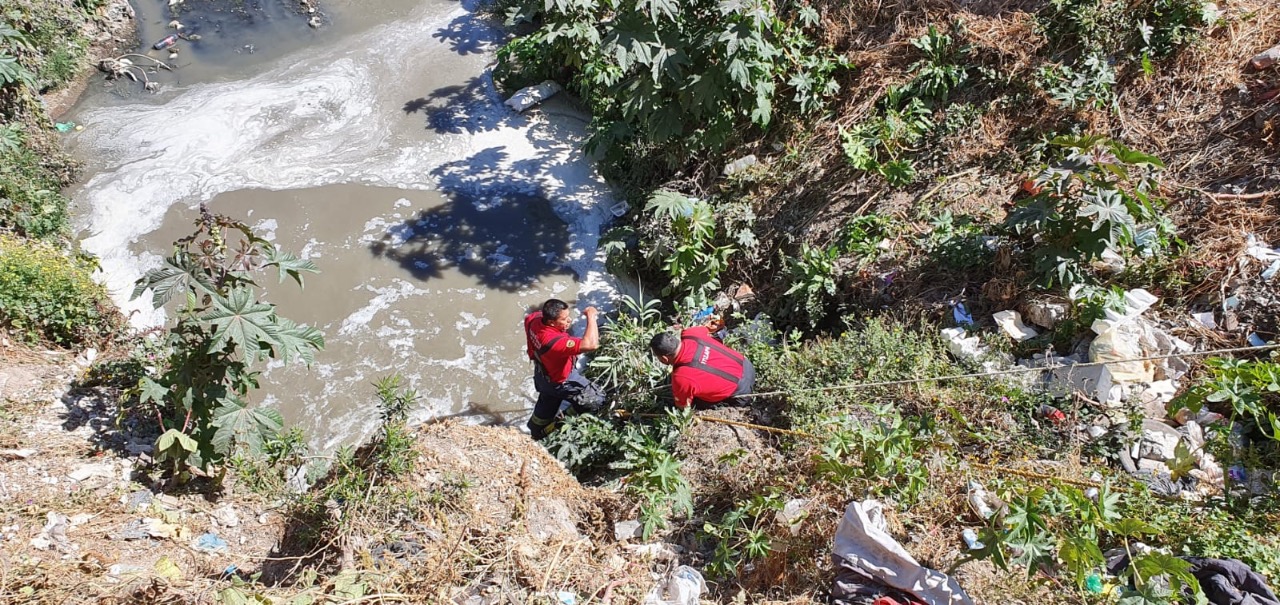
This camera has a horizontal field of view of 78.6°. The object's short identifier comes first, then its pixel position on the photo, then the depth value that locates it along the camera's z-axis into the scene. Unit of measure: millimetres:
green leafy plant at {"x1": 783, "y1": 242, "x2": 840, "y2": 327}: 5652
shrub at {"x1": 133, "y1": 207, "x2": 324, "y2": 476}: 3697
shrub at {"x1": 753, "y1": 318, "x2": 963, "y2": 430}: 4574
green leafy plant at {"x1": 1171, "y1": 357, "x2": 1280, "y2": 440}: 3854
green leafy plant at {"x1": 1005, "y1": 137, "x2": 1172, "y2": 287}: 4602
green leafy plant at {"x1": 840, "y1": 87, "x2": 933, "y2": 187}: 6145
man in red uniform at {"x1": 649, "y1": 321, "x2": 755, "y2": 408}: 4672
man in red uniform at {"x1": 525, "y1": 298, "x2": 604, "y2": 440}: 4859
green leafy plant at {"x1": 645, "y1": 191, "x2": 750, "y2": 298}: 6082
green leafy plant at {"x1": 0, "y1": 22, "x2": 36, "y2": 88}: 6348
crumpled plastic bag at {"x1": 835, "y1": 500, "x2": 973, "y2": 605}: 3406
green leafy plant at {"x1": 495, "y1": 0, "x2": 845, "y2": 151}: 5723
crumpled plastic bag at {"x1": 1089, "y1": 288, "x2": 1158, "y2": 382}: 4504
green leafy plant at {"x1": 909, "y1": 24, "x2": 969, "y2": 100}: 6496
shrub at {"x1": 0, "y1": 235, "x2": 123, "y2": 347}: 5211
